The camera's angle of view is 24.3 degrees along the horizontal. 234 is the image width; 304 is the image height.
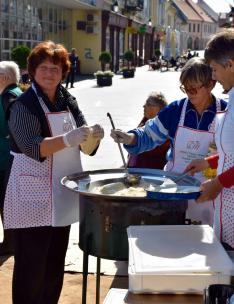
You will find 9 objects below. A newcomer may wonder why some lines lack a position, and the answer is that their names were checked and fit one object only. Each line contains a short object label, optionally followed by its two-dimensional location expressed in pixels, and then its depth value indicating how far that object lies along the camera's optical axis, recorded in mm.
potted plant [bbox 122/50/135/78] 30125
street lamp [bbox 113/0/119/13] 33375
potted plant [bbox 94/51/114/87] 23317
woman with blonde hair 3045
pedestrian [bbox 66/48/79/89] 21950
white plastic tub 1880
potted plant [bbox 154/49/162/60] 50350
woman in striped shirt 2961
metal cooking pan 2820
